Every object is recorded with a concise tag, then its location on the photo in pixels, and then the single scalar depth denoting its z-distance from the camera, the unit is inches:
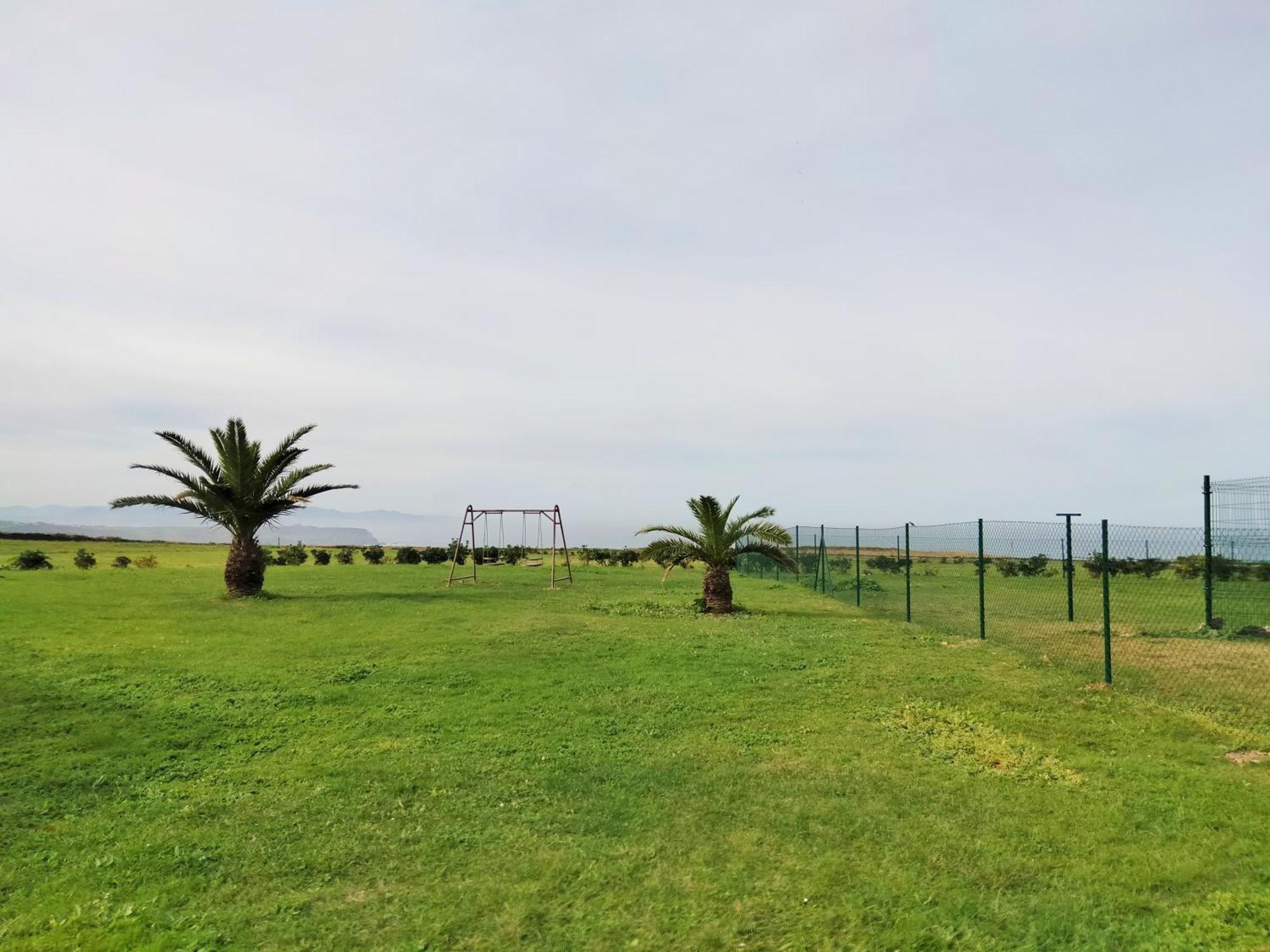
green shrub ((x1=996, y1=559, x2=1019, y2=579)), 939.8
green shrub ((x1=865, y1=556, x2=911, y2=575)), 1162.6
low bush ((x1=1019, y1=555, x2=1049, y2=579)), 882.8
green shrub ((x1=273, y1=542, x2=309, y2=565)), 1421.0
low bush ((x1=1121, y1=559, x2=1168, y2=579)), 633.9
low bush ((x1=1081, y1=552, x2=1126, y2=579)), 710.5
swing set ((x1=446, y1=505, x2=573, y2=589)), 946.1
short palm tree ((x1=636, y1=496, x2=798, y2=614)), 660.1
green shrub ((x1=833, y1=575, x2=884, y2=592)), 834.8
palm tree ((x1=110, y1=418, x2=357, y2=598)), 749.3
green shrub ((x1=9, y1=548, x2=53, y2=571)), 1096.8
